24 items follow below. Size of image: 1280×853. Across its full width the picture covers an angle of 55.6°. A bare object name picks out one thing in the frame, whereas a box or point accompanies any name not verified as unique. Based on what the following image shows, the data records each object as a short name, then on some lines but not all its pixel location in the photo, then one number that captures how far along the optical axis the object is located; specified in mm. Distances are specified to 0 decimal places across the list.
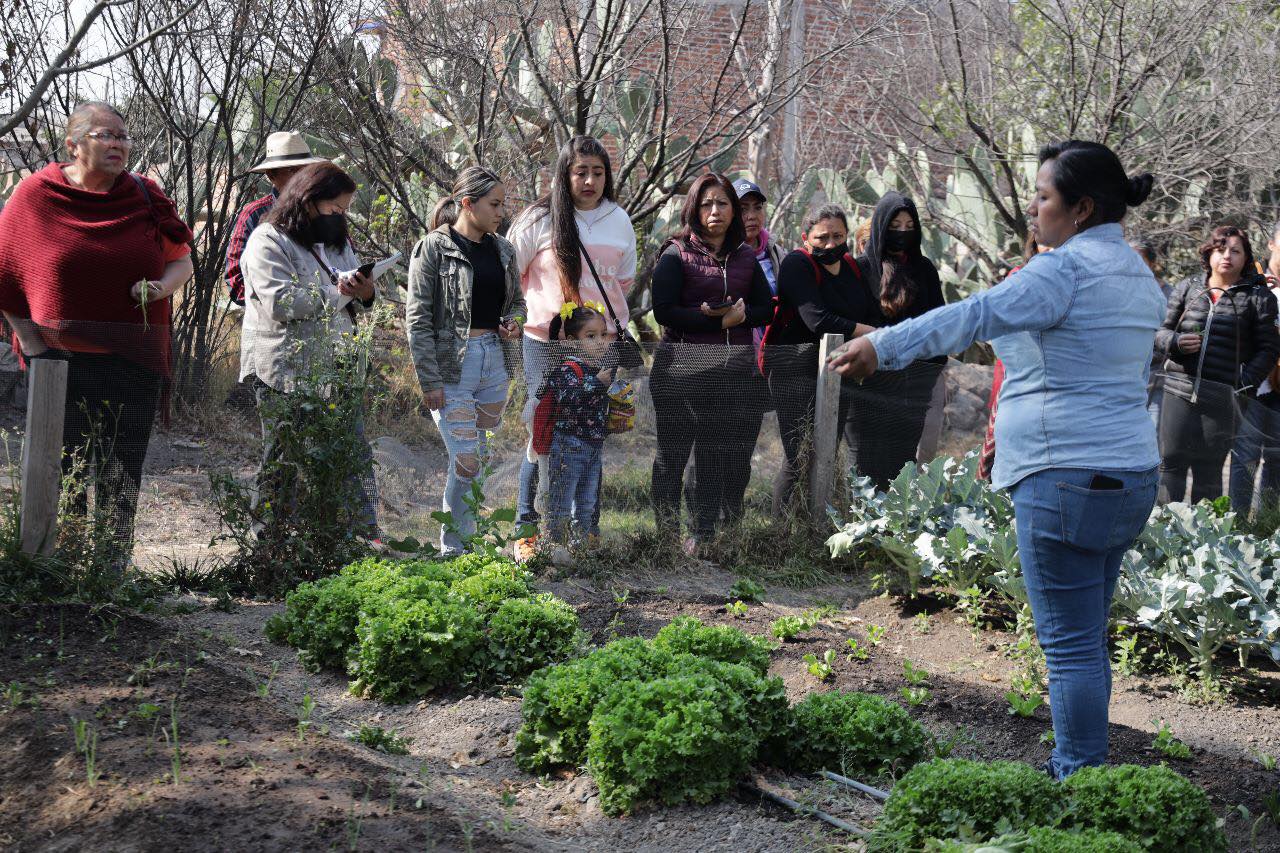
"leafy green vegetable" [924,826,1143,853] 3035
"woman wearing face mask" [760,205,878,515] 7297
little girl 6836
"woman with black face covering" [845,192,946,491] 7465
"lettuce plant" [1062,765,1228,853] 3336
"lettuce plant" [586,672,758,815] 3799
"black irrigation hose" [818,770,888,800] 3934
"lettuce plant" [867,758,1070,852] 3324
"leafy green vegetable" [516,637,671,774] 4125
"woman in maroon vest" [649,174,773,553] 7117
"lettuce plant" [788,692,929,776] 4160
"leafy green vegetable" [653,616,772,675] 4711
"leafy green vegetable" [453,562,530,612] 5102
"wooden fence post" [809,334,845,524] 7508
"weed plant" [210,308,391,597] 6008
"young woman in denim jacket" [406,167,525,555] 6559
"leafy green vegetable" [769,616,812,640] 5645
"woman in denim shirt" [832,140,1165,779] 3617
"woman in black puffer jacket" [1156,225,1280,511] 7855
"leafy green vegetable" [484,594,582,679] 4902
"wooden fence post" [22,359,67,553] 5438
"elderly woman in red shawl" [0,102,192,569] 5691
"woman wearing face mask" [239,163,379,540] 6113
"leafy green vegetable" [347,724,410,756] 4273
